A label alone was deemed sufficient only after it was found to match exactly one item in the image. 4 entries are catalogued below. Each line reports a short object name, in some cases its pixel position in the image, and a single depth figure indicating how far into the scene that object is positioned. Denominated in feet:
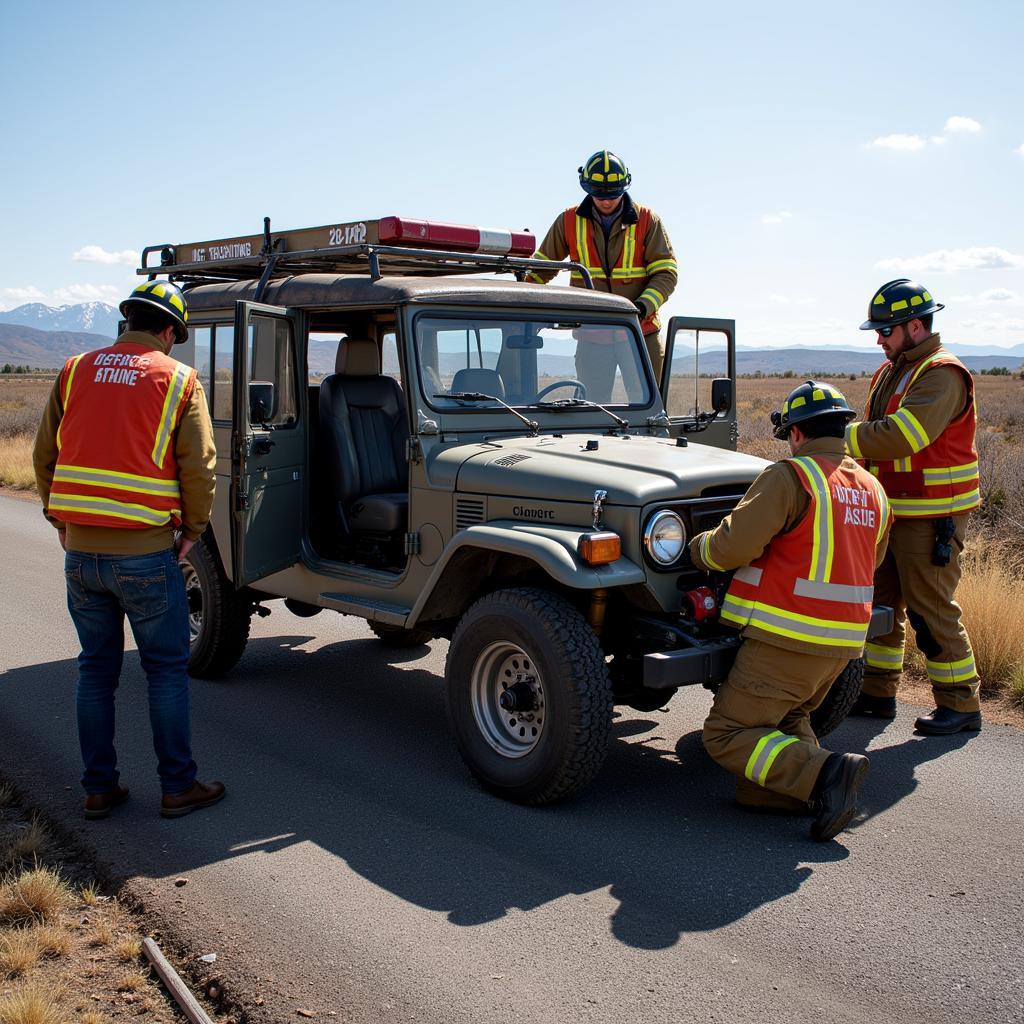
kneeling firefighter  14.58
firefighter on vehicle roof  24.67
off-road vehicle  15.48
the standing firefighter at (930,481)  18.97
